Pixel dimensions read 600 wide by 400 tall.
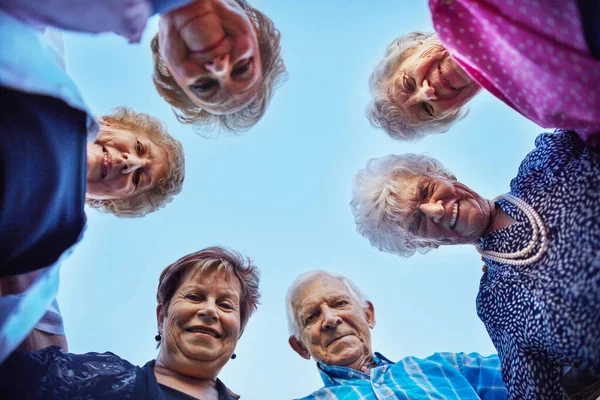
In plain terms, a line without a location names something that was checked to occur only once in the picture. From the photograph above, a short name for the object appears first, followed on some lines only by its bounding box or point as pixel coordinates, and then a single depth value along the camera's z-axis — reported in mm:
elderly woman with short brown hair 1532
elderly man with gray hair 1968
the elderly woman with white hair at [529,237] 1323
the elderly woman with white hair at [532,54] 1200
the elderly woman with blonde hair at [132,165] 1860
